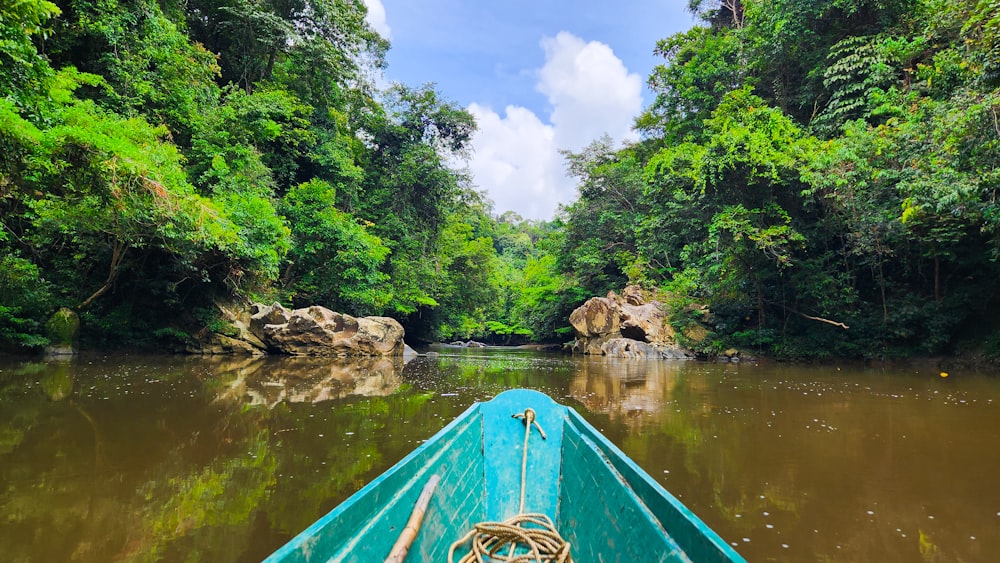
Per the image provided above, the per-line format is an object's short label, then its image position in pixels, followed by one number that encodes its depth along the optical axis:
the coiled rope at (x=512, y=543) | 1.79
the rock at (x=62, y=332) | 10.00
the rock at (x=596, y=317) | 17.22
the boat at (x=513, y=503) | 1.38
